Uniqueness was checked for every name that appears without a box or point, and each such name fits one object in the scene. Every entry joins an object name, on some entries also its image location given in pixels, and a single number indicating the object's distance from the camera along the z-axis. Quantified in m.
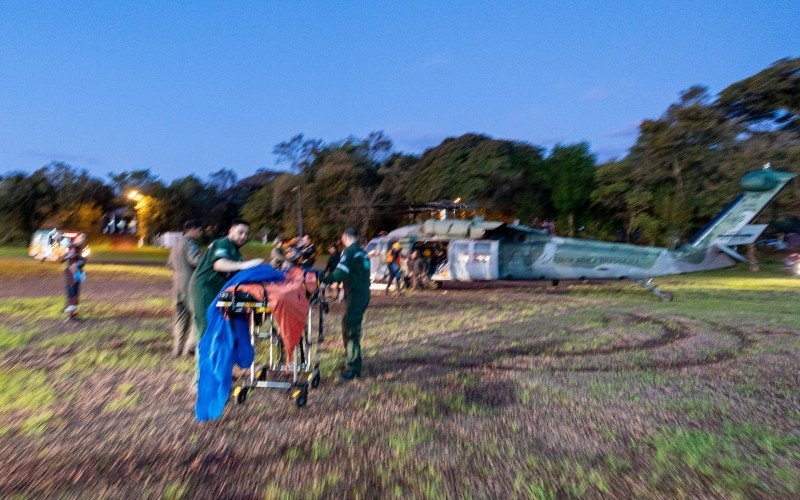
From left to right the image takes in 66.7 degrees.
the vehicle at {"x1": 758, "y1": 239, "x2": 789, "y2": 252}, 44.32
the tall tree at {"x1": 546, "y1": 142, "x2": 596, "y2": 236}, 43.53
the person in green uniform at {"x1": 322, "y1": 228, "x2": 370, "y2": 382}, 7.07
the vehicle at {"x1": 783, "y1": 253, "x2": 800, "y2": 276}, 32.62
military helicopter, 18.50
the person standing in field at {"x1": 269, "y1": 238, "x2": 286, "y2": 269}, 13.46
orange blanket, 5.54
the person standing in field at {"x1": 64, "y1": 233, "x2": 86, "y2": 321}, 12.30
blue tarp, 5.41
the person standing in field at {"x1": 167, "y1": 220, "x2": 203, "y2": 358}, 8.34
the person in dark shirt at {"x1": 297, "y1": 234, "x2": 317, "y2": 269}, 14.01
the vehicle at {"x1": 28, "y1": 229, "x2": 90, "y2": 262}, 37.03
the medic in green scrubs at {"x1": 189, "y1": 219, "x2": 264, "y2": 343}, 6.15
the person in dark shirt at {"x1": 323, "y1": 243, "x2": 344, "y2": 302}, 15.17
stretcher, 5.59
